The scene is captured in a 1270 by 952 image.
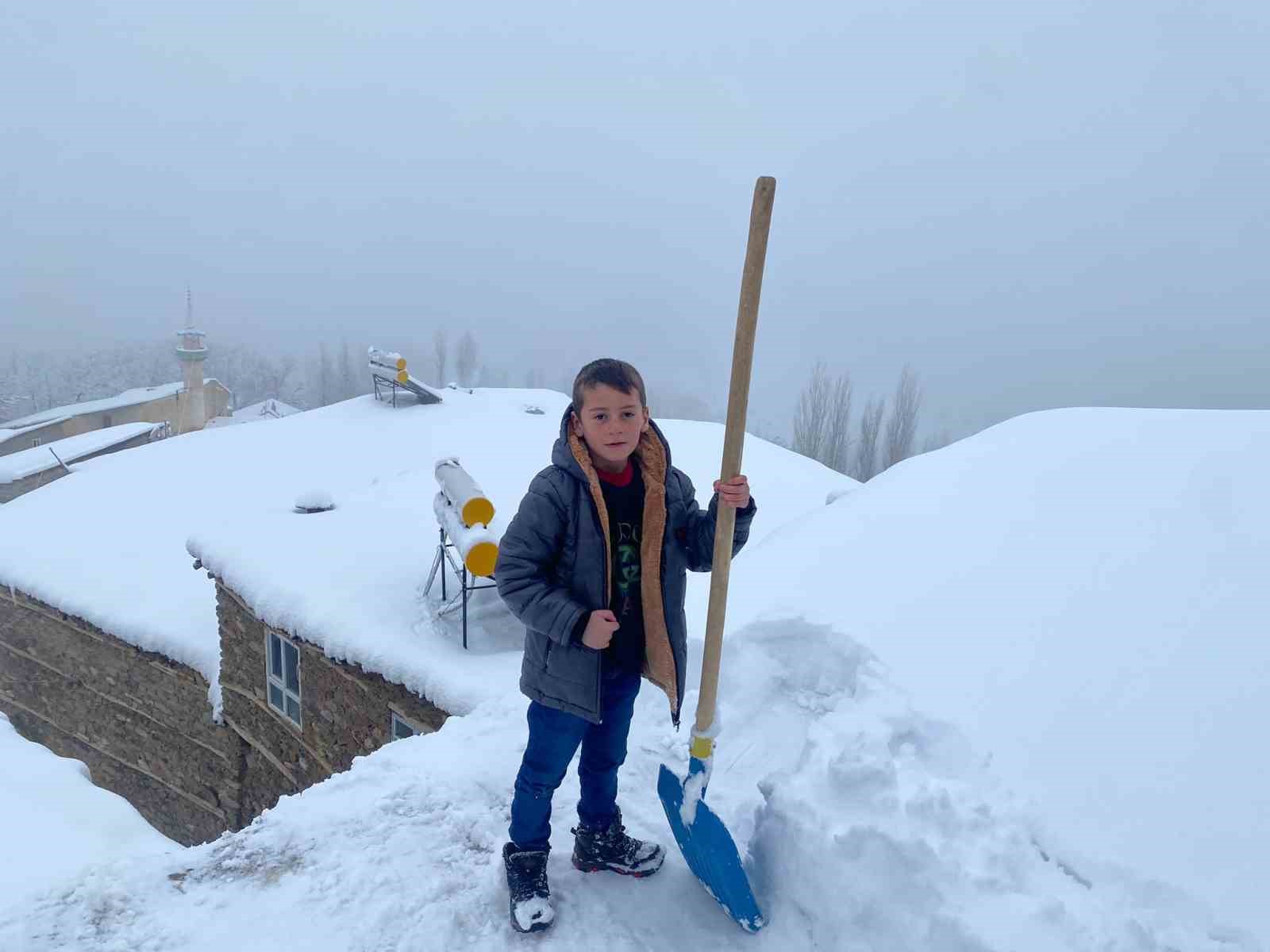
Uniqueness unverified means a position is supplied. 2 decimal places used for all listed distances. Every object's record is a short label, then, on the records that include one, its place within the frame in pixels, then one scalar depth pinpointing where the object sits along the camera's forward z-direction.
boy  2.43
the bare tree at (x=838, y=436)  37.09
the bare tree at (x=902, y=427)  37.19
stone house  7.83
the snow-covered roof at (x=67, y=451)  20.55
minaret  35.53
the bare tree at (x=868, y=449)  37.22
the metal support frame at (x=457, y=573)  7.90
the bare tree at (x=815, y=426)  36.81
